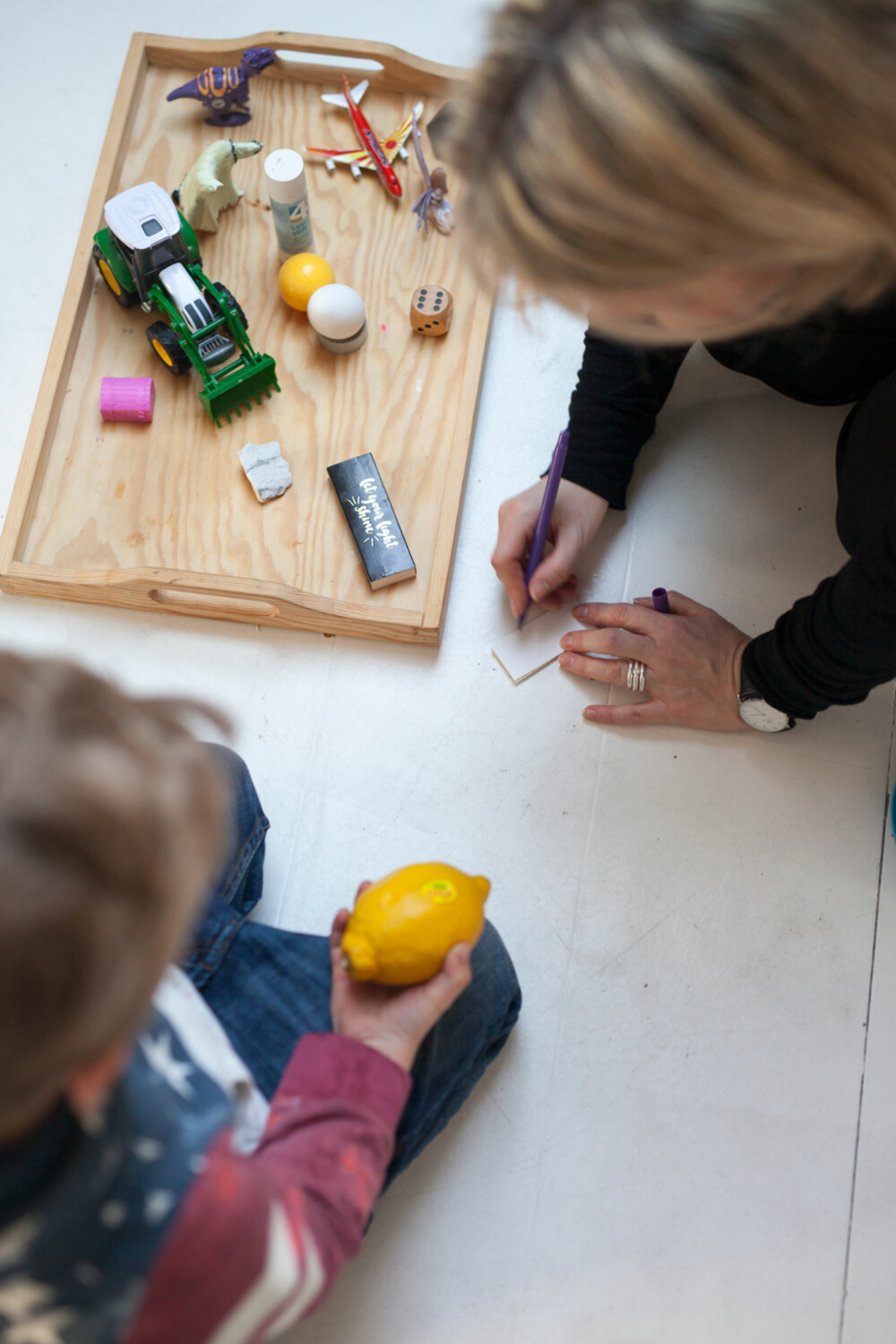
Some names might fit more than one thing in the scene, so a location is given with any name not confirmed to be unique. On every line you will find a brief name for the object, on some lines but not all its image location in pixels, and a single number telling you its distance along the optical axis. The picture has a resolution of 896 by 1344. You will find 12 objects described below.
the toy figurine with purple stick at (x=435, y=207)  1.00
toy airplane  1.01
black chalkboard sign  0.91
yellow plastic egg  0.96
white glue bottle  0.92
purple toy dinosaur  1.01
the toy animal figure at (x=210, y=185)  0.96
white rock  0.94
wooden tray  0.93
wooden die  0.96
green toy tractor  0.91
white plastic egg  0.93
